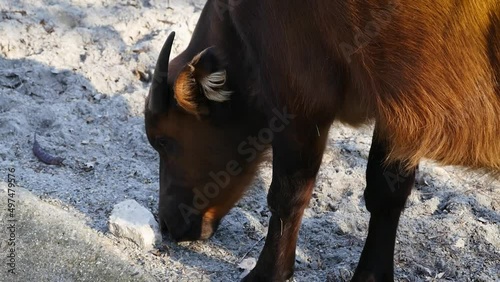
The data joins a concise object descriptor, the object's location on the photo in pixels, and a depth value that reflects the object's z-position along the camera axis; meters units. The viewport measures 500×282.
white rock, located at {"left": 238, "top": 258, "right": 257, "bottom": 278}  8.59
